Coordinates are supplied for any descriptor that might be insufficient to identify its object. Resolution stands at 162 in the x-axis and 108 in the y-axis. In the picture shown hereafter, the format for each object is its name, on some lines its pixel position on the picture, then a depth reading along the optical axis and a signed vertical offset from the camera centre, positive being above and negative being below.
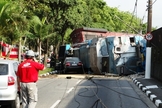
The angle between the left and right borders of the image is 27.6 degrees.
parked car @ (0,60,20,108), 8.88 -1.03
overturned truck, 23.97 -0.38
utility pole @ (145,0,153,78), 19.89 -0.56
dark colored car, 27.80 -1.39
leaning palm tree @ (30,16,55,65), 31.95 +1.84
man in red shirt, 8.10 -0.68
